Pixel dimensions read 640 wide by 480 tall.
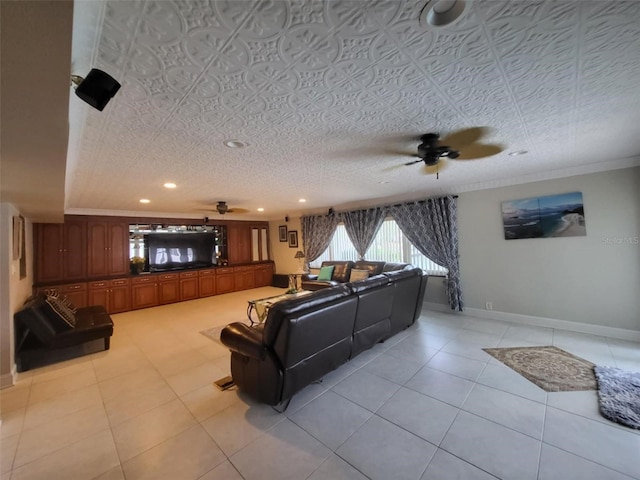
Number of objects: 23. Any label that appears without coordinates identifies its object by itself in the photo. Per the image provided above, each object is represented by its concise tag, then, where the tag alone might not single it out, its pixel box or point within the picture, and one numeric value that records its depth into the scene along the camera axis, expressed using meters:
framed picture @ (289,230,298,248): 7.97
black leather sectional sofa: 2.08
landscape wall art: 3.57
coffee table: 3.97
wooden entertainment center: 4.94
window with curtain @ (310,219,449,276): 5.25
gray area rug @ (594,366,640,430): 1.93
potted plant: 5.95
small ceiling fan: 4.82
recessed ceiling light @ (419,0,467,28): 0.97
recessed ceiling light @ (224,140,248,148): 2.21
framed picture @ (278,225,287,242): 8.27
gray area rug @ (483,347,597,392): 2.39
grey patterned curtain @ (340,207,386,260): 5.83
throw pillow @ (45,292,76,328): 3.41
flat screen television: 6.24
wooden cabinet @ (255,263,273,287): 8.04
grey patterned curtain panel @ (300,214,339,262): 6.88
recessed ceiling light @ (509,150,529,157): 2.80
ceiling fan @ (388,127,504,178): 2.24
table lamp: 7.41
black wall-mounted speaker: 1.07
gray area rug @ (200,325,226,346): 3.86
